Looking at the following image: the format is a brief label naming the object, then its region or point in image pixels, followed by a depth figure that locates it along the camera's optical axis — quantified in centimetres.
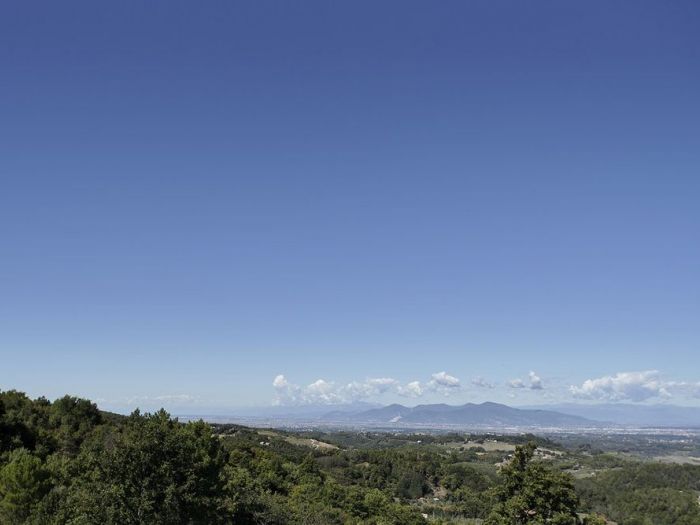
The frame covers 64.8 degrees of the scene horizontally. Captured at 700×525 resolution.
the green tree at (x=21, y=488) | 3200
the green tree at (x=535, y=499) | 3030
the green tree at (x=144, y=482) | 2711
